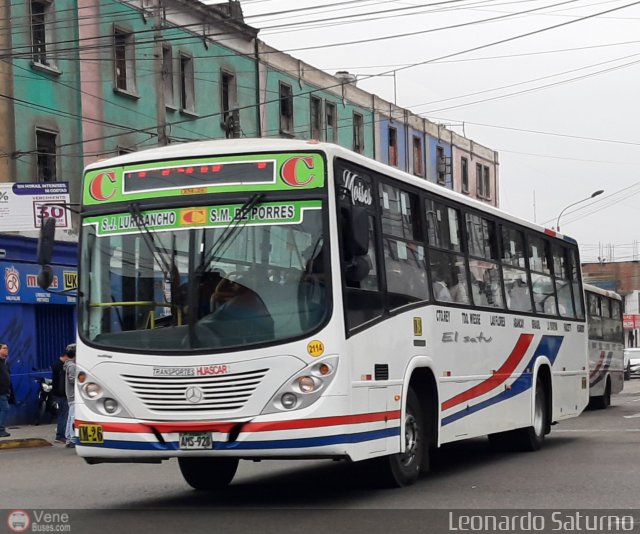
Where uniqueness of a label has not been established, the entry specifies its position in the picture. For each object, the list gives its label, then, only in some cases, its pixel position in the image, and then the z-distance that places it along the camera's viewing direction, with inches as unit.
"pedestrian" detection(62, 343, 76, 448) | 804.6
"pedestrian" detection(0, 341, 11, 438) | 888.3
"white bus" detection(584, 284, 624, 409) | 1227.9
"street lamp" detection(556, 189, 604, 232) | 2131.0
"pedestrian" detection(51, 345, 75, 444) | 852.6
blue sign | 1094.4
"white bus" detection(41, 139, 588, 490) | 411.8
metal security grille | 1146.0
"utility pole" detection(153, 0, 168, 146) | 1154.7
